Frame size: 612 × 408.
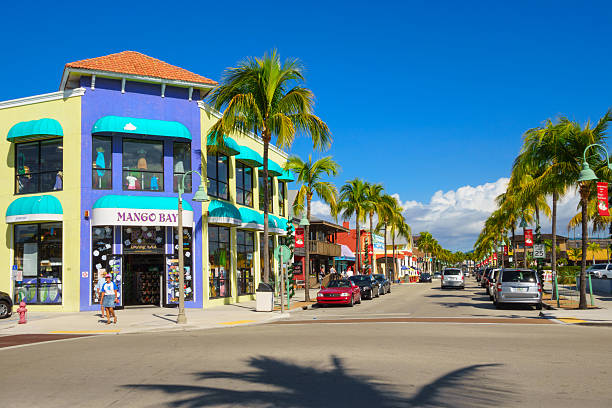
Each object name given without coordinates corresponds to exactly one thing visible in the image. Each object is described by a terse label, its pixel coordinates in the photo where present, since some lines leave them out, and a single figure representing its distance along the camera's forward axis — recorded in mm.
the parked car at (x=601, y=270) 46312
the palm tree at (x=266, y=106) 24312
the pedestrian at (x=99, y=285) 24225
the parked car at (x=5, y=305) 22609
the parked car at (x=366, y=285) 34281
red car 28312
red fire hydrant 20562
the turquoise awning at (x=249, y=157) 30052
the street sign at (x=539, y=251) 30386
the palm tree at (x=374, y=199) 47281
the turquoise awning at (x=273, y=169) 33969
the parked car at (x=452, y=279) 49219
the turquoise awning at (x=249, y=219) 30466
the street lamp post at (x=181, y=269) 19938
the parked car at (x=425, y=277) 87488
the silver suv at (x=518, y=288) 24234
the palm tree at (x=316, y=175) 32406
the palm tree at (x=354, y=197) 45781
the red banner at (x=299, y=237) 33434
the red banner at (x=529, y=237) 38438
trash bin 24844
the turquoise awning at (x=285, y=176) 37753
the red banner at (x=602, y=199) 20656
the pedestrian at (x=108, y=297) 20031
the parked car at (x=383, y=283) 40275
